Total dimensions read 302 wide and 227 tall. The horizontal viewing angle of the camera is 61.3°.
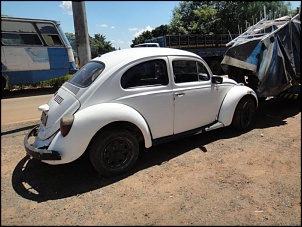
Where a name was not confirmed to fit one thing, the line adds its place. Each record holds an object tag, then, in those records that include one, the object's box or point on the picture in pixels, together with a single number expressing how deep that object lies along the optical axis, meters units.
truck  14.03
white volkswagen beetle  3.28
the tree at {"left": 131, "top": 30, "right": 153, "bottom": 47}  37.44
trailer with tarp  5.79
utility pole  4.99
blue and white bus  9.82
